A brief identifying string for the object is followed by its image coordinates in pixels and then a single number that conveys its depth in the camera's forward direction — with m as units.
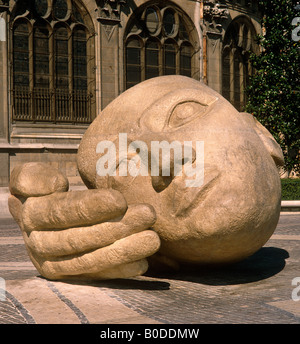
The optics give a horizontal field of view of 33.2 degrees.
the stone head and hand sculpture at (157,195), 5.01
